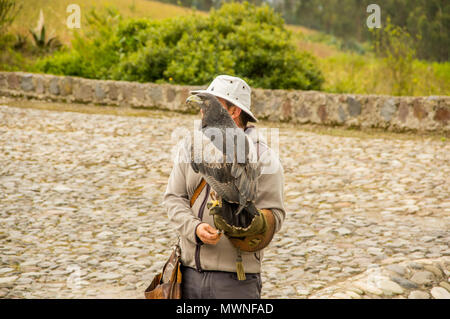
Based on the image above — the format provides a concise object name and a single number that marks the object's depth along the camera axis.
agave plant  18.91
